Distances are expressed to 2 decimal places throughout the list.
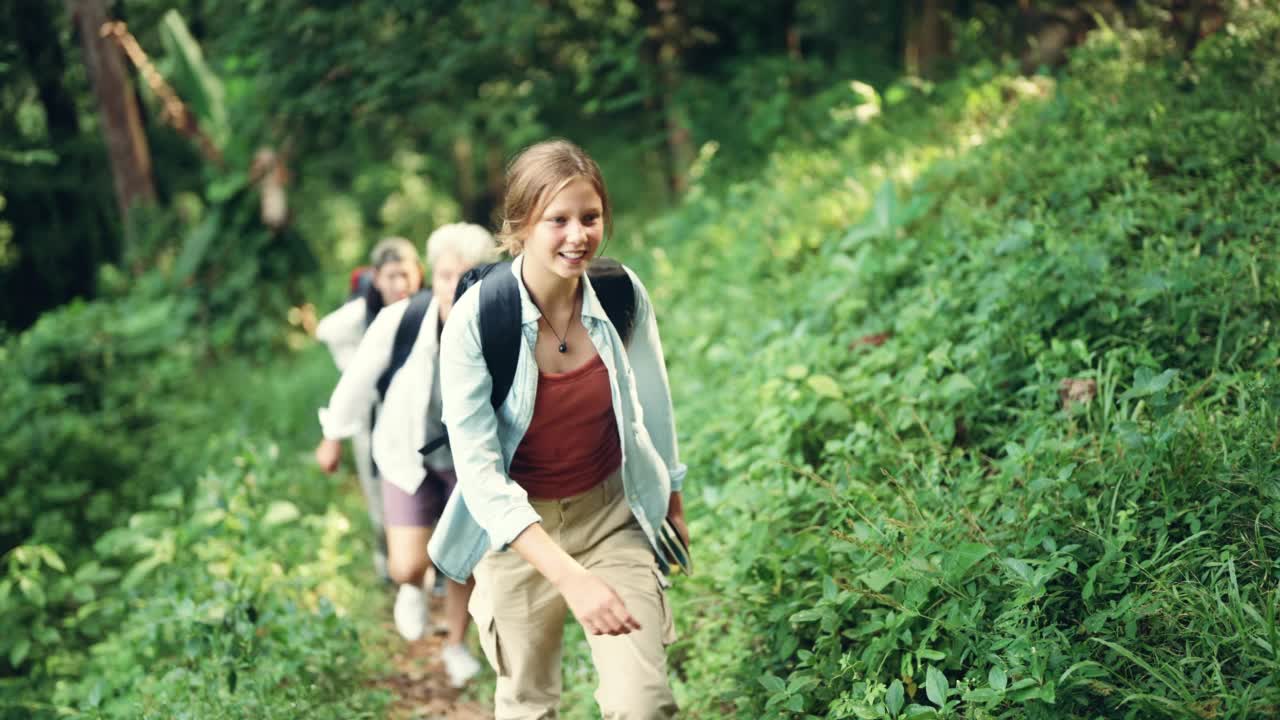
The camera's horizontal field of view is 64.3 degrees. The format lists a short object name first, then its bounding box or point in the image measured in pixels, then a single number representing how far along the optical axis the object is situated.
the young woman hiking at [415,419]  4.51
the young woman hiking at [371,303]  5.48
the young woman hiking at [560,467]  2.87
